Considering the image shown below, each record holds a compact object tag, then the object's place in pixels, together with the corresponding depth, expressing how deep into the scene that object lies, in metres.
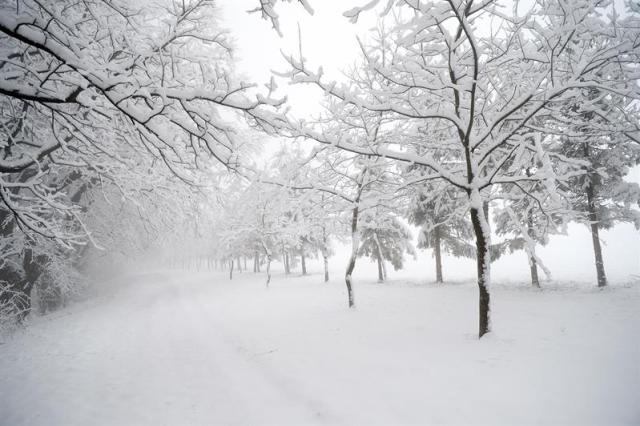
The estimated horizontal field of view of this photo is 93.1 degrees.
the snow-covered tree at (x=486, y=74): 4.71
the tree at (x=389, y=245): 23.28
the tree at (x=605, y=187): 13.55
